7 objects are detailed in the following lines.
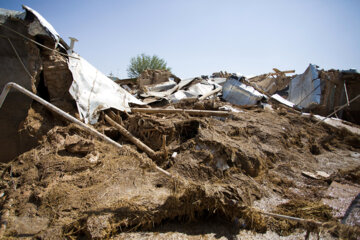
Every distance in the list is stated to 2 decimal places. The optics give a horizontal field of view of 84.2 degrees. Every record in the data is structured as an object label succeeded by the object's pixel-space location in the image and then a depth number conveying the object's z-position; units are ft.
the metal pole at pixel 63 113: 8.60
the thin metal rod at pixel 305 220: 6.74
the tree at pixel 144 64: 95.50
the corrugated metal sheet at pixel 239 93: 28.37
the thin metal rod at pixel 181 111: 18.31
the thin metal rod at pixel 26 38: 12.60
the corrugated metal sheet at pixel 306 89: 29.76
